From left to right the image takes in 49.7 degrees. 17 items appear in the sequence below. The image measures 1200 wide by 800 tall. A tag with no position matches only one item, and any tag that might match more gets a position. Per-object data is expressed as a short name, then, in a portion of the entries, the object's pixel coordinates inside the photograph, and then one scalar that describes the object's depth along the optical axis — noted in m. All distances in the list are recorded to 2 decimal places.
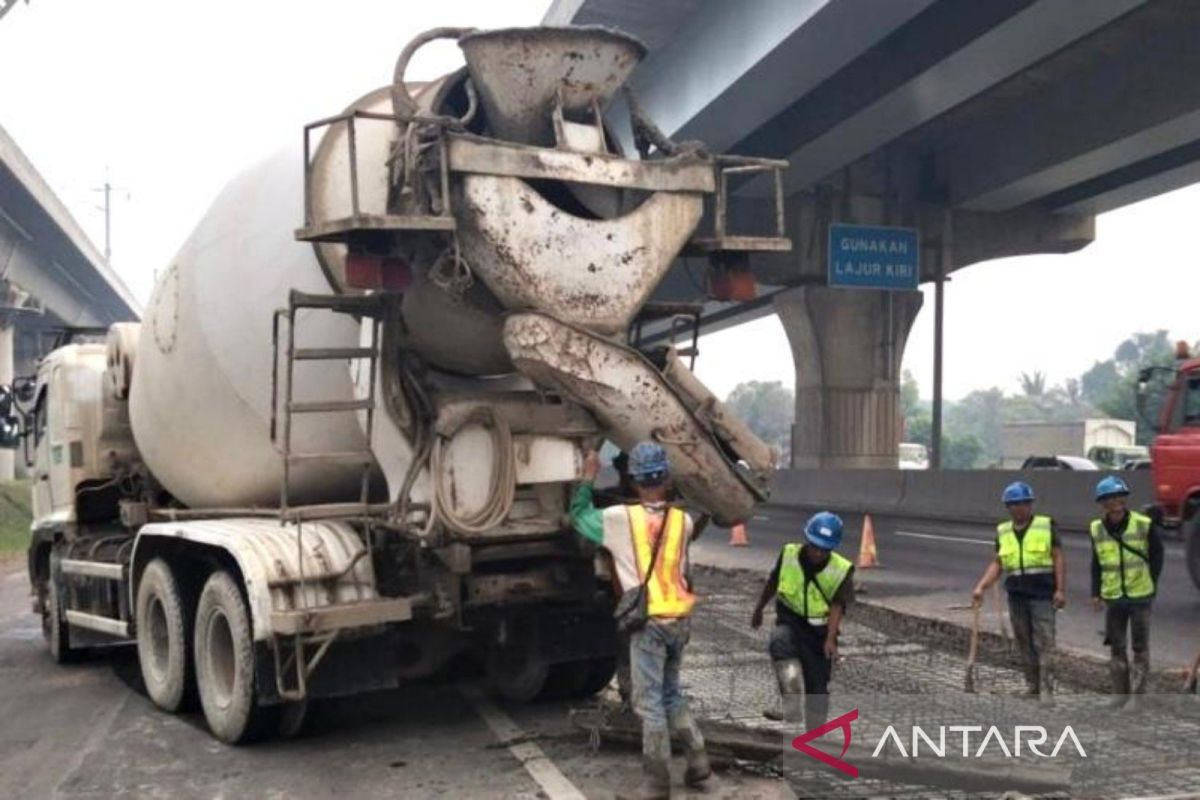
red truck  13.11
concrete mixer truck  6.62
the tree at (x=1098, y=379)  163.00
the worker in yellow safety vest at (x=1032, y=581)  7.82
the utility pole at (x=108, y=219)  85.77
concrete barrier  22.42
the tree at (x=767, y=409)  170.00
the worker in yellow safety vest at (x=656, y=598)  5.95
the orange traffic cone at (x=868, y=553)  16.55
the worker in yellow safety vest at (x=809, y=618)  6.32
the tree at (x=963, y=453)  100.06
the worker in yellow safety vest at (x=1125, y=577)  7.93
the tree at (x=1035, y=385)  178.88
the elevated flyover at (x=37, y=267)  33.22
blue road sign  26.59
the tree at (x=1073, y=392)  169.68
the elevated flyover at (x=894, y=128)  17.67
